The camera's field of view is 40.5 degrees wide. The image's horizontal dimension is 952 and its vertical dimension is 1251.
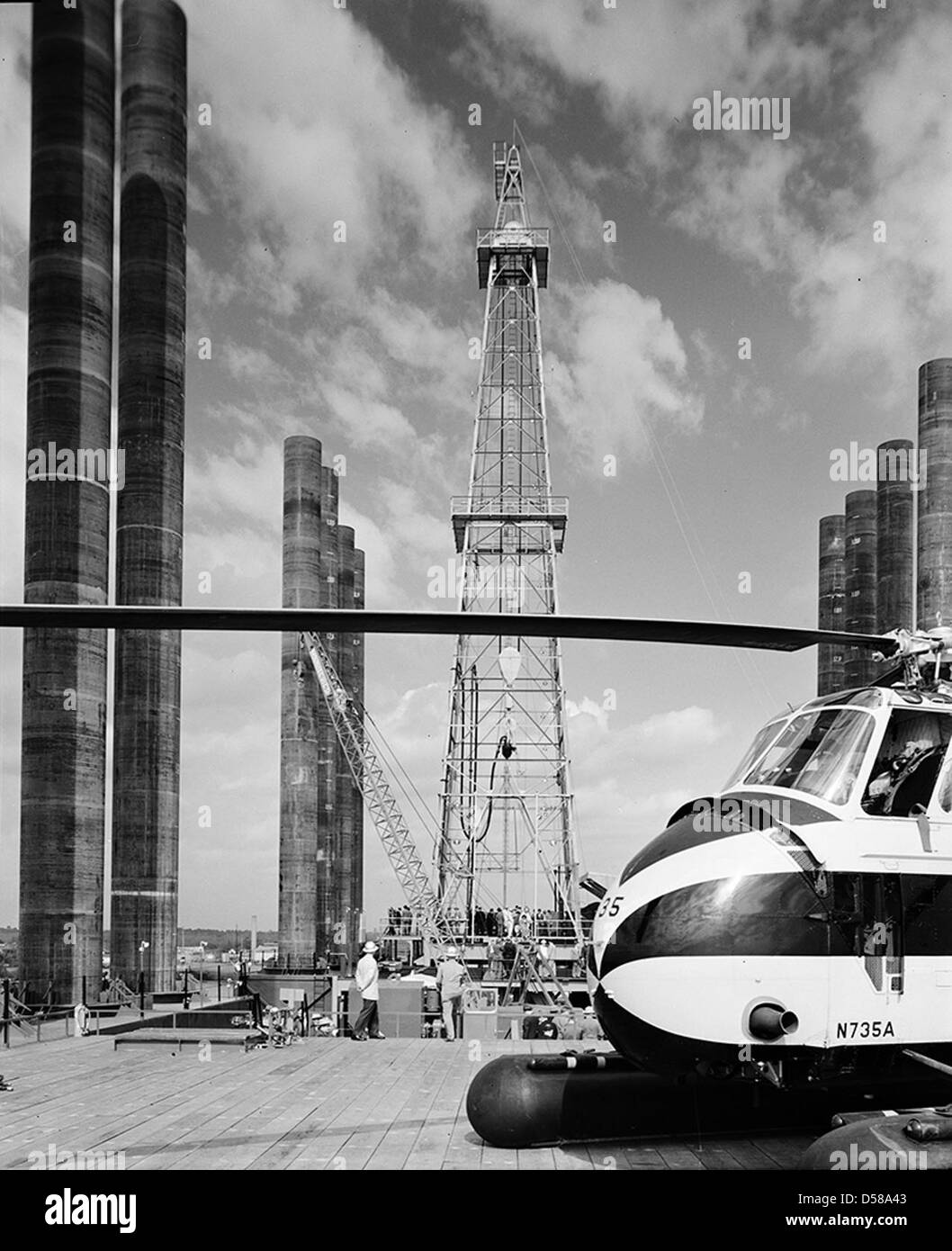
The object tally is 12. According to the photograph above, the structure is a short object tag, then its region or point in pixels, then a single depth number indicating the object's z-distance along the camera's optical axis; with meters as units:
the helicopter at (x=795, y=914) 9.63
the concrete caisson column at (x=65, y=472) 27.14
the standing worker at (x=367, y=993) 20.38
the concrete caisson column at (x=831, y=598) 58.28
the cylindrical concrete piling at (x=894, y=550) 48.97
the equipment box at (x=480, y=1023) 23.58
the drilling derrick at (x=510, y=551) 53.72
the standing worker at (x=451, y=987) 21.53
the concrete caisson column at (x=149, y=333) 31.52
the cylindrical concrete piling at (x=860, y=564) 56.12
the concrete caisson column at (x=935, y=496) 36.06
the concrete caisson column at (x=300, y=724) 51.28
